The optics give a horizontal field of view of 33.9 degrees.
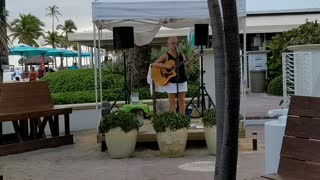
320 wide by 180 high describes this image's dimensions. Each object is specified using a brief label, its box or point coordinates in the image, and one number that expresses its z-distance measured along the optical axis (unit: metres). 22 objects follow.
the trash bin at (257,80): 22.55
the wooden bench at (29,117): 8.90
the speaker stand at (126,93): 10.93
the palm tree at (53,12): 111.47
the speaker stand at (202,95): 10.46
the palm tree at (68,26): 108.81
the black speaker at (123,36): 10.05
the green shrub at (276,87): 19.20
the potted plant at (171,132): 7.75
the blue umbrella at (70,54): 46.09
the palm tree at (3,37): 5.85
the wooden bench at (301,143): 3.82
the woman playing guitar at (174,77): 9.66
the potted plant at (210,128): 7.92
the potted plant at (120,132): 7.84
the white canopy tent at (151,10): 8.55
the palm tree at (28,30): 91.49
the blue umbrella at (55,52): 39.84
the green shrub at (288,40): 16.66
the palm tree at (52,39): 97.50
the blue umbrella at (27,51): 34.66
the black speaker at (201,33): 10.55
